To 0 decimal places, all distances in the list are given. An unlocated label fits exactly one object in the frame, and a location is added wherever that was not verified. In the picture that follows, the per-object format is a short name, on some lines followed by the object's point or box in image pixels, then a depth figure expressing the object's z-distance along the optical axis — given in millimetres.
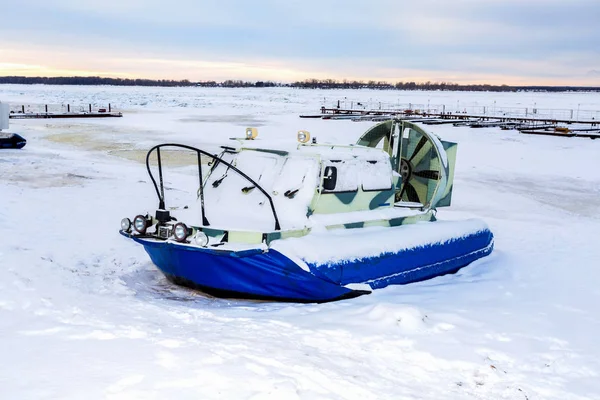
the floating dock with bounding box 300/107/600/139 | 34725
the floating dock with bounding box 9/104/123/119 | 40344
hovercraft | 6469
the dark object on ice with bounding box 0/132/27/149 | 21438
